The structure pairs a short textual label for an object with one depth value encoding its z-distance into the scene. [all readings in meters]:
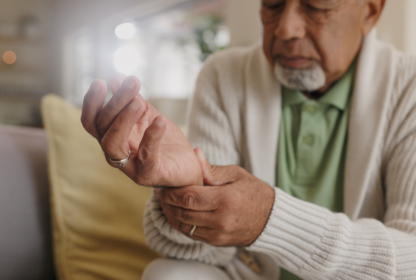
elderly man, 0.58
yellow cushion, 0.97
